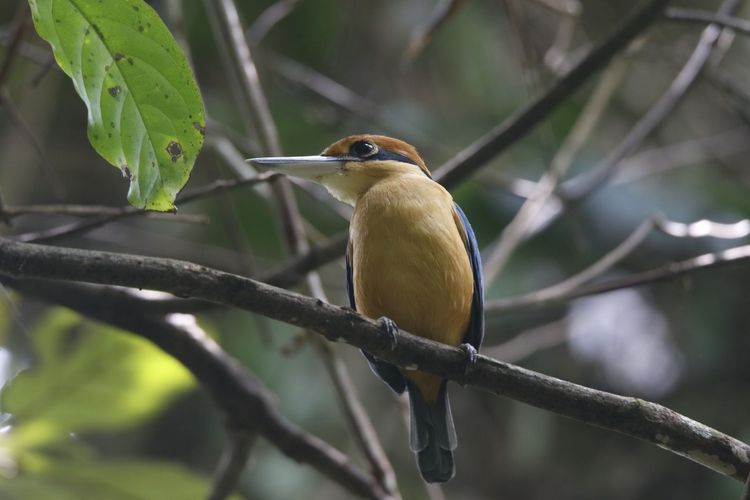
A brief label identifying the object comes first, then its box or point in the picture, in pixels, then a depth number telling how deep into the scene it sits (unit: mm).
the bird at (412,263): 6164
